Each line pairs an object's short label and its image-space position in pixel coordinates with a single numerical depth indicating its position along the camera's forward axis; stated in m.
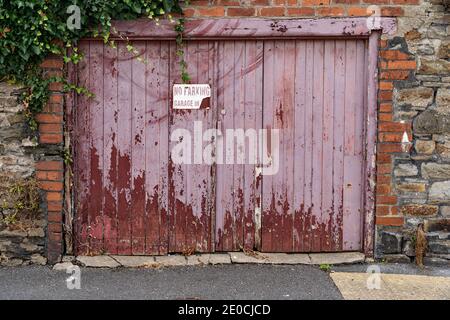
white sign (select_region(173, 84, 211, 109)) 5.91
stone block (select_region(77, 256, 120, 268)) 5.84
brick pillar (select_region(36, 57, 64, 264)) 5.79
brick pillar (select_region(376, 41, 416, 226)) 5.80
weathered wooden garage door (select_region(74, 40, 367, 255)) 5.91
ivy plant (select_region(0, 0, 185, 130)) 5.53
